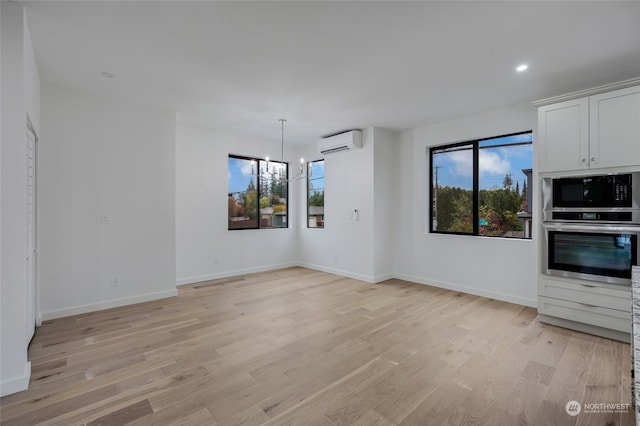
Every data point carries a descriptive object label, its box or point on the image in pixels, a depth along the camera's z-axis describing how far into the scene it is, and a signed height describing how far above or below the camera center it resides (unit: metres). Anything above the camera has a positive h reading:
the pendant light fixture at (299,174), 6.64 +0.90
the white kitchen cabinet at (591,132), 2.93 +0.86
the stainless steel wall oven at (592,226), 2.92 -0.13
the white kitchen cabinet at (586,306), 2.93 -0.97
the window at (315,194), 6.52 +0.44
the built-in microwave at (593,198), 2.93 +0.17
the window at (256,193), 5.91 +0.44
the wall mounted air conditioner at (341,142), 5.32 +1.33
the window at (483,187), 4.19 +0.42
